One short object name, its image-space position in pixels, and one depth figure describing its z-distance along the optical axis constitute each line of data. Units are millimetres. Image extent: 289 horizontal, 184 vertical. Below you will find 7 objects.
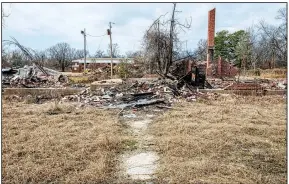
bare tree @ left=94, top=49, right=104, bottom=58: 61062
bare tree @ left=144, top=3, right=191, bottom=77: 14672
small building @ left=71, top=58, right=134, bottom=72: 43819
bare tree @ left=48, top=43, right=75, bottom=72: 52594
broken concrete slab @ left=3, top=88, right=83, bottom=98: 13234
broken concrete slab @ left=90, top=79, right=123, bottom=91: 13666
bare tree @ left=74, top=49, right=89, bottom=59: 61150
